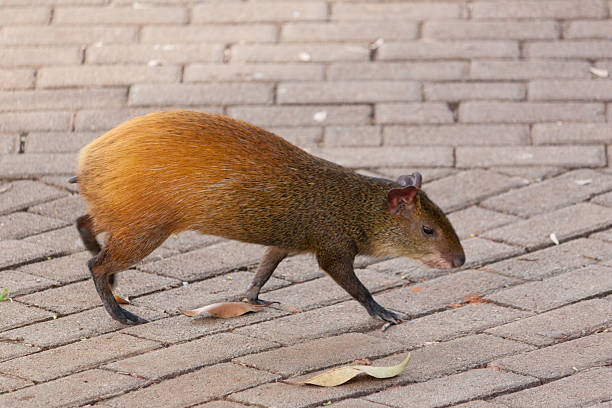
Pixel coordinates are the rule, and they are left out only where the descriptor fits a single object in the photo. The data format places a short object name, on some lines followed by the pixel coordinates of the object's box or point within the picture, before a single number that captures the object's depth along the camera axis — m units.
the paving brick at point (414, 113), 14.46
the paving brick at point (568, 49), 15.85
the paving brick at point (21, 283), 10.68
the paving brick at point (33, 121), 14.23
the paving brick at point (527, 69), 15.40
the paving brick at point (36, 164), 13.22
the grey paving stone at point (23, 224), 11.91
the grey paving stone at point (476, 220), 12.08
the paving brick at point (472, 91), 14.95
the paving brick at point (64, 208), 12.34
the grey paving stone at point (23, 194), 12.52
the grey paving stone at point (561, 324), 9.70
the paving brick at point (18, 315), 10.00
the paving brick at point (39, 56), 15.86
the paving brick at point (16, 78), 15.24
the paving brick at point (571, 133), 13.91
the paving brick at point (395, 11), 17.23
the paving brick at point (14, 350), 9.38
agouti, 9.77
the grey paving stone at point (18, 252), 11.27
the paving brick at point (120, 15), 17.09
